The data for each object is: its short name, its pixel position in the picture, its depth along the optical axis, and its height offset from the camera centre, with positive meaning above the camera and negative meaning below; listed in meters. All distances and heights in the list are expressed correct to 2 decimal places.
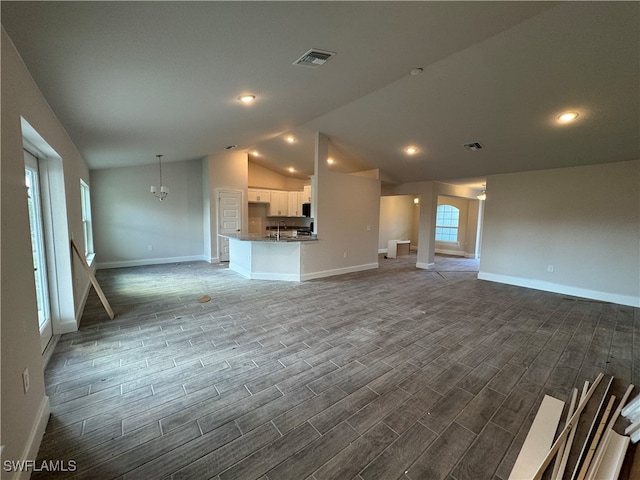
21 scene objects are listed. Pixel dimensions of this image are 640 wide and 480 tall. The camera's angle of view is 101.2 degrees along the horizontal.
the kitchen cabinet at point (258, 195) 8.58 +0.58
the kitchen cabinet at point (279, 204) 9.09 +0.33
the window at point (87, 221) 5.70 -0.27
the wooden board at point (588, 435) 1.49 -1.41
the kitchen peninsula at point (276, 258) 5.70 -0.97
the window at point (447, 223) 10.49 -0.25
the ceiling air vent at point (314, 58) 2.30 +1.42
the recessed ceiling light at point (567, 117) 3.54 +1.41
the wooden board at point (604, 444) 1.43 -1.37
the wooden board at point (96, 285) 3.54 -1.05
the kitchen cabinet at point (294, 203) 9.43 +0.38
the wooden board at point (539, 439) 1.52 -1.44
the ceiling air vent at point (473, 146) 4.79 +1.32
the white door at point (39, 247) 2.77 -0.43
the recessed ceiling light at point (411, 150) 5.46 +1.39
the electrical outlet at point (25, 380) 1.53 -1.01
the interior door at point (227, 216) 7.47 -0.11
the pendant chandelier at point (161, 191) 6.51 +0.49
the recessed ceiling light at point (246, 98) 3.10 +1.37
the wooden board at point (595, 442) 1.44 -1.38
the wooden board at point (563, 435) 1.47 -1.38
